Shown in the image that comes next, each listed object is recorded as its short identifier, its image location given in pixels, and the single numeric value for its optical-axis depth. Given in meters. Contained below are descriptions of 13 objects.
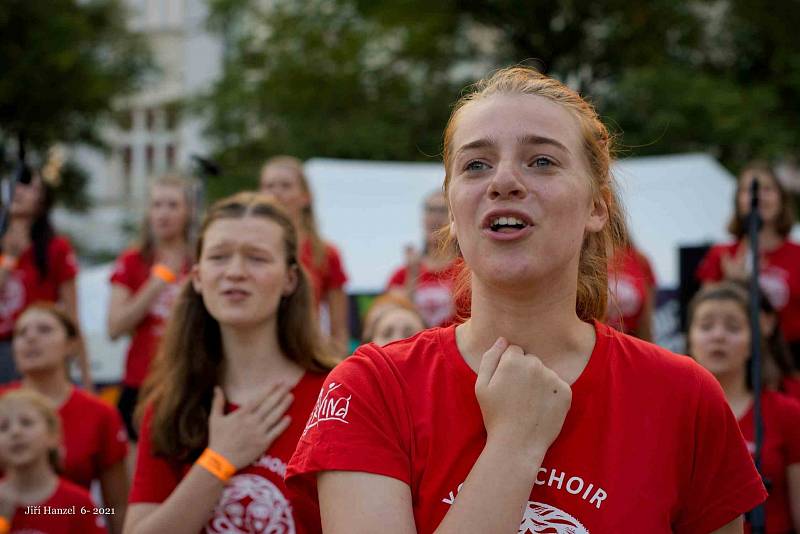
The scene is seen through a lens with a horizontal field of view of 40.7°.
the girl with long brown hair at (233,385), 2.85
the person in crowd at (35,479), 4.06
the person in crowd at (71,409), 4.60
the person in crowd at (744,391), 4.08
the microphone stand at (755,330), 3.62
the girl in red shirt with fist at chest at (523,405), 1.83
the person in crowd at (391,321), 4.62
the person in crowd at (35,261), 5.82
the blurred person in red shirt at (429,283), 5.68
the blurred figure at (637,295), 5.57
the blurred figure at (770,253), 5.66
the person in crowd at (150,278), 5.48
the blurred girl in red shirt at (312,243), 5.62
